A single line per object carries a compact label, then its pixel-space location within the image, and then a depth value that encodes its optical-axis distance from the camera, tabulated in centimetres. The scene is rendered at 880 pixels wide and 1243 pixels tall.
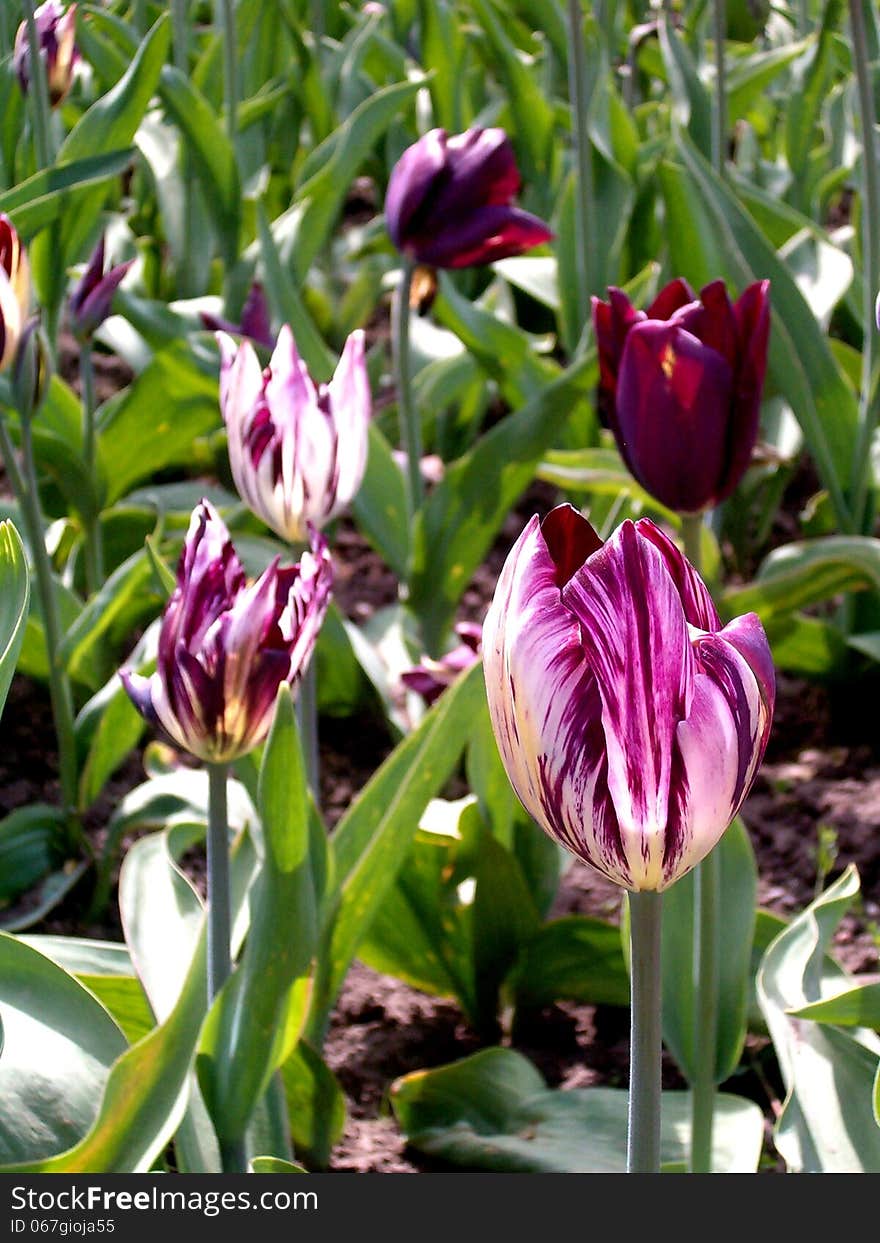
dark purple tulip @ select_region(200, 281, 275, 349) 152
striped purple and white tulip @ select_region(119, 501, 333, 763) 116
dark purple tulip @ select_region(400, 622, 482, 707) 140
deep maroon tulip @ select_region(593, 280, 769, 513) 123
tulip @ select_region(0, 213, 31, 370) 126
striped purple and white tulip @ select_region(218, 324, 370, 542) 125
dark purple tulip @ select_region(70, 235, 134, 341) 145
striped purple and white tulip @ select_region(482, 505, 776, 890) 104
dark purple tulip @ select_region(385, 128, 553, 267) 146
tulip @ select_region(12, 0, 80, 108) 150
